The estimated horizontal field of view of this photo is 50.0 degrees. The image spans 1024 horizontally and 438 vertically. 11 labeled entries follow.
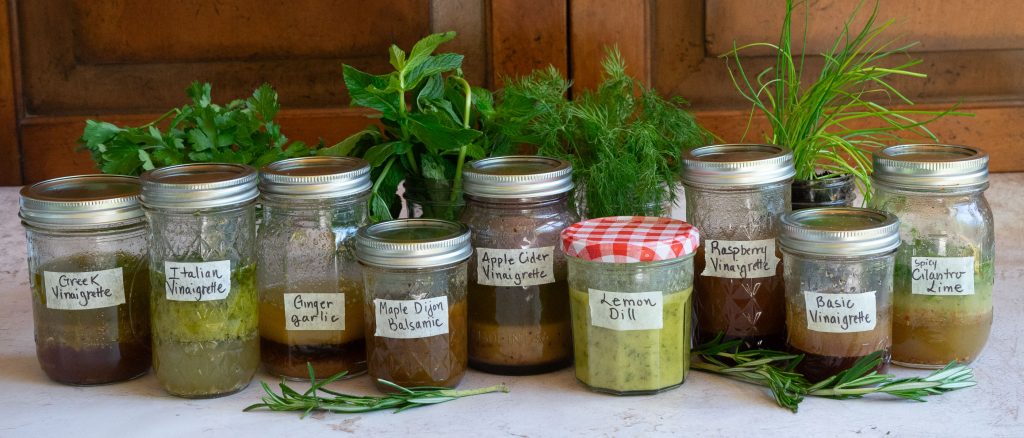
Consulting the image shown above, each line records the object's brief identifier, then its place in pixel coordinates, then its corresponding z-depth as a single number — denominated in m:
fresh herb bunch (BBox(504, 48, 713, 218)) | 1.28
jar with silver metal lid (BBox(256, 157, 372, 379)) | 1.16
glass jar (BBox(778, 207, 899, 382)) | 1.08
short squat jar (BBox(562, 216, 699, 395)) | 1.09
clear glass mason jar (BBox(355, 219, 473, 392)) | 1.10
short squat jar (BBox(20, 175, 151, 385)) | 1.15
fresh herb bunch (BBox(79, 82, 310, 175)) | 1.33
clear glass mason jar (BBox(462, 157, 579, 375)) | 1.17
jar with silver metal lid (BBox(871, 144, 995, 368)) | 1.16
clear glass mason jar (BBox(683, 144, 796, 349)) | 1.17
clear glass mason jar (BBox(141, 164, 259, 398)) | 1.12
